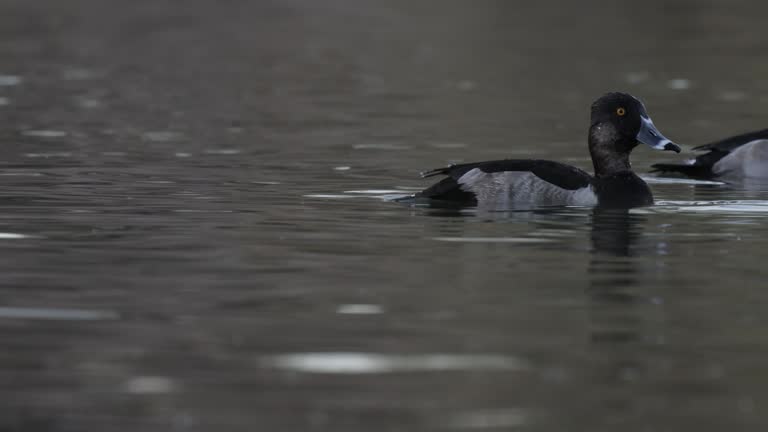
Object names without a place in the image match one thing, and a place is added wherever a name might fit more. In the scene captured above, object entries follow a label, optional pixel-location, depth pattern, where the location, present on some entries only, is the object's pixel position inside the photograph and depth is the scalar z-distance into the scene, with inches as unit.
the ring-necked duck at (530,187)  581.3
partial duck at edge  743.7
